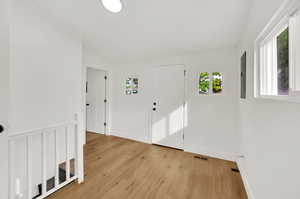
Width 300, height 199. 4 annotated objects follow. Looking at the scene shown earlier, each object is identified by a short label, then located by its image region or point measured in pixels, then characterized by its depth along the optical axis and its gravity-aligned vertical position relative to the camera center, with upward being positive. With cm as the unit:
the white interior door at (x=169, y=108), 290 -20
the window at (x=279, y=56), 78 +35
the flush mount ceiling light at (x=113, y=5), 174 +131
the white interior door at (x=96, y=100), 386 -4
